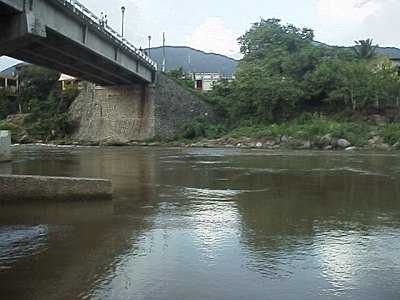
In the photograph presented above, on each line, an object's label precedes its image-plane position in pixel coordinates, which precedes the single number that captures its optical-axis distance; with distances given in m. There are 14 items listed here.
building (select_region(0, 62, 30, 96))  82.70
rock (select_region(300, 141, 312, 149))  39.59
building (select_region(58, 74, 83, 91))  78.51
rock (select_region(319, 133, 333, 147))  38.81
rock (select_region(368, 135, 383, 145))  39.31
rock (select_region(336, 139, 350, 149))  38.19
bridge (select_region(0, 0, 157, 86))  23.77
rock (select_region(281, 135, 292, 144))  43.28
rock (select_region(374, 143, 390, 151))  37.38
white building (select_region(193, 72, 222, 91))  93.01
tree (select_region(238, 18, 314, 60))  74.39
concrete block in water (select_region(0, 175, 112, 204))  9.15
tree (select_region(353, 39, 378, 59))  69.06
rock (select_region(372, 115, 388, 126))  46.20
